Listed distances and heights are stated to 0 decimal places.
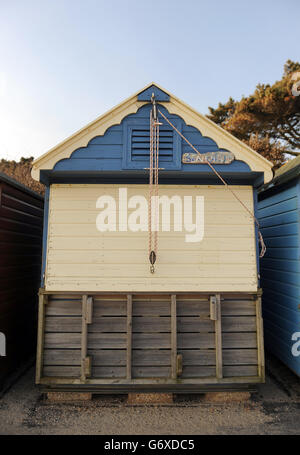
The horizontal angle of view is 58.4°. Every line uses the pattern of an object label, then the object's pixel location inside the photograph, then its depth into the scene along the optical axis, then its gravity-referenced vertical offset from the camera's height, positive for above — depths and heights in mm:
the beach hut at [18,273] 5102 -586
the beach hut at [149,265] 4562 -317
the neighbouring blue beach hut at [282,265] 5070 -358
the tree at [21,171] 17480 +5477
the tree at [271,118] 14492 +7319
